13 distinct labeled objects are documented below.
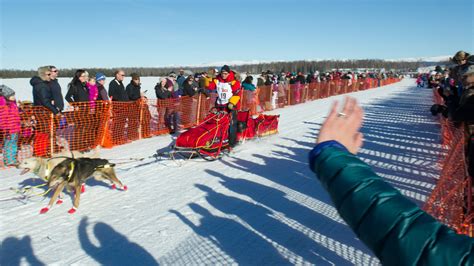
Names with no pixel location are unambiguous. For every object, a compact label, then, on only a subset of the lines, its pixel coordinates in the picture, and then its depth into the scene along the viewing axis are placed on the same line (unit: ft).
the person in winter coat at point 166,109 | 29.96
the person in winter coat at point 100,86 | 25.59
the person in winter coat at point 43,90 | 20.66
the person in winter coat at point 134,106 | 26.89
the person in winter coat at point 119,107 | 25.55
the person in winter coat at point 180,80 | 38.10
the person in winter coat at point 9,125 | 19.71
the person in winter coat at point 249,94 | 42.16
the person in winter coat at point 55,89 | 21.25
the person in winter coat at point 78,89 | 23.50
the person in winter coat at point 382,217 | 2.55
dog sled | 19.48
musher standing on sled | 21.62
